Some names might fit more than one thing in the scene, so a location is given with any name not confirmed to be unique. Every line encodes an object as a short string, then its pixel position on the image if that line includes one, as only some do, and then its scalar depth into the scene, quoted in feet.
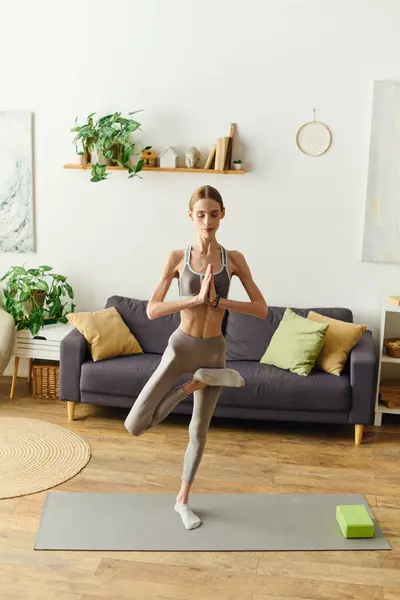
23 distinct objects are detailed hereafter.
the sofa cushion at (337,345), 16.58
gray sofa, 16.16
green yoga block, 12.46
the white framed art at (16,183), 19.01
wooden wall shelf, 17.83
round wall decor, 17.76
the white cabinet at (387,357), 17.12
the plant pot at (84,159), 18.47
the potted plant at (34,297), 18.44
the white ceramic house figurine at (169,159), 18.13
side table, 18.19
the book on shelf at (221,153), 17.65
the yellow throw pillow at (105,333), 17.09
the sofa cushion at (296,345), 16.49
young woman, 11.99
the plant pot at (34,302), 18.54
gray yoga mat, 12.26
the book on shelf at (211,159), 17.84
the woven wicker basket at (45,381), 18.62
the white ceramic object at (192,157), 17.95
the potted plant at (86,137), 18.04
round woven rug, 14.21
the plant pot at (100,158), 18.18
